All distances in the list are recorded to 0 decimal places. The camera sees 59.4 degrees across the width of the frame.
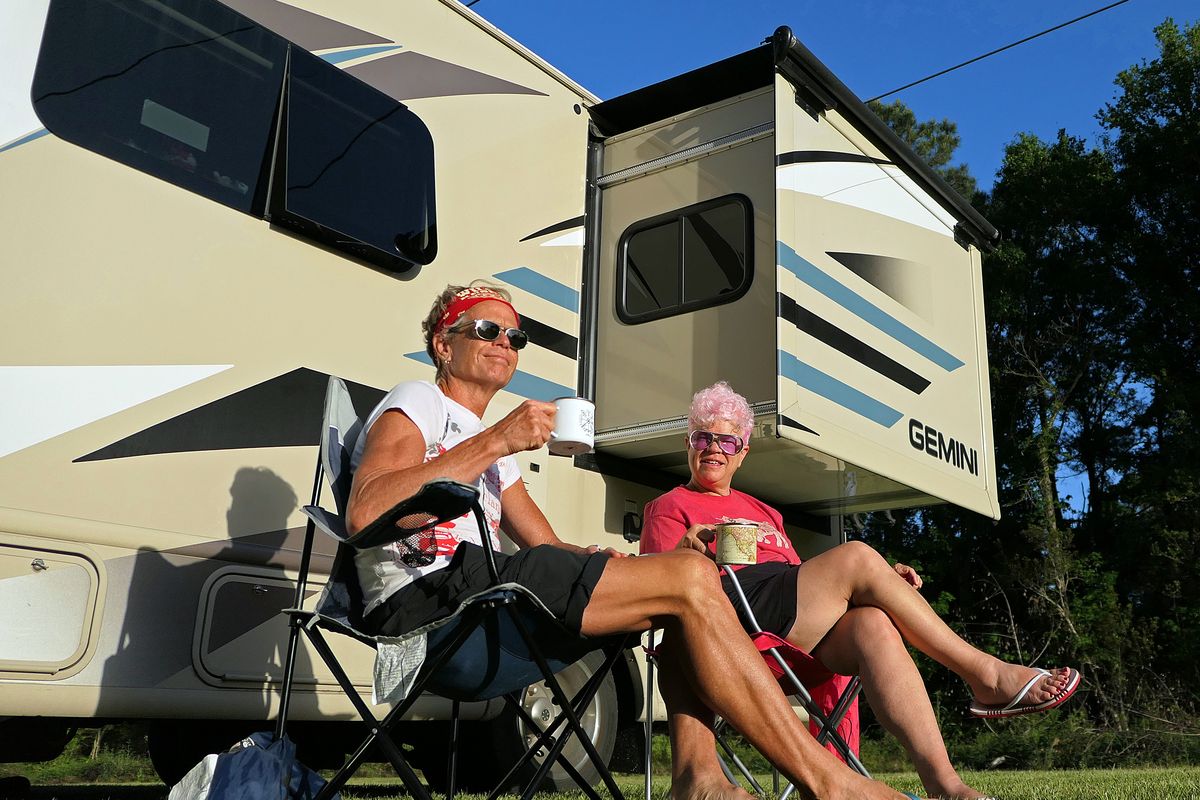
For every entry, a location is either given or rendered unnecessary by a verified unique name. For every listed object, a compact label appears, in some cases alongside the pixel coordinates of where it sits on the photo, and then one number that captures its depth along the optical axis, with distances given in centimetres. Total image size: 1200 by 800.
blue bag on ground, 172
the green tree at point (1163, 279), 1223
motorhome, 234
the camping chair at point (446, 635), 182
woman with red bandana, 182
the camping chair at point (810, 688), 225
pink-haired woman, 215
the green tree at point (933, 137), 1681
